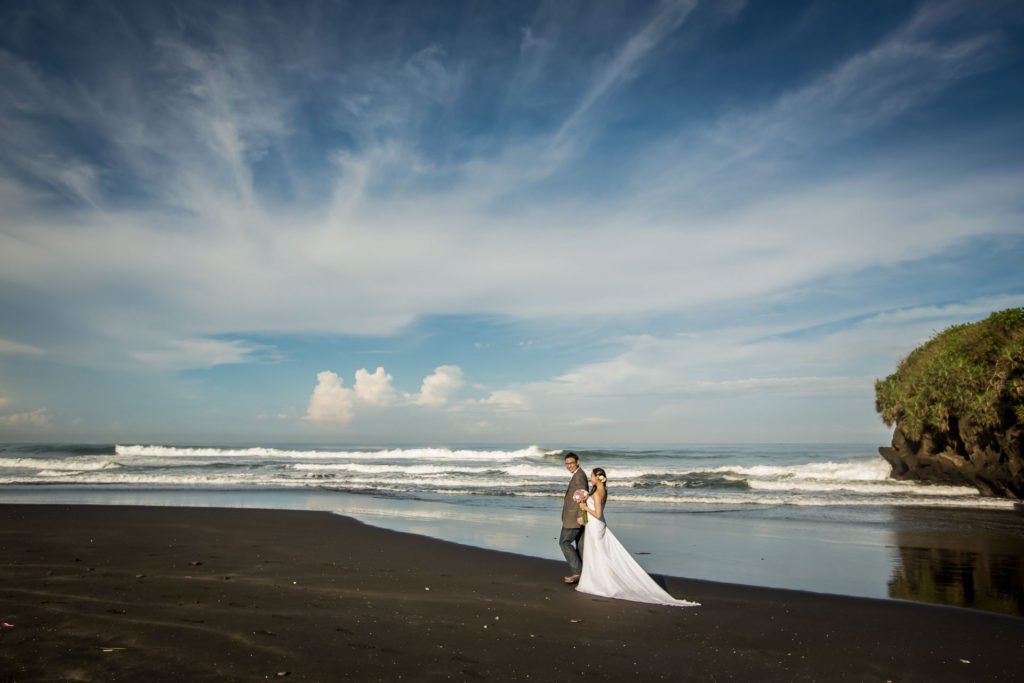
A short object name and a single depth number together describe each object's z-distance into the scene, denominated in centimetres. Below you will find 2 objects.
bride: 805
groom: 909
